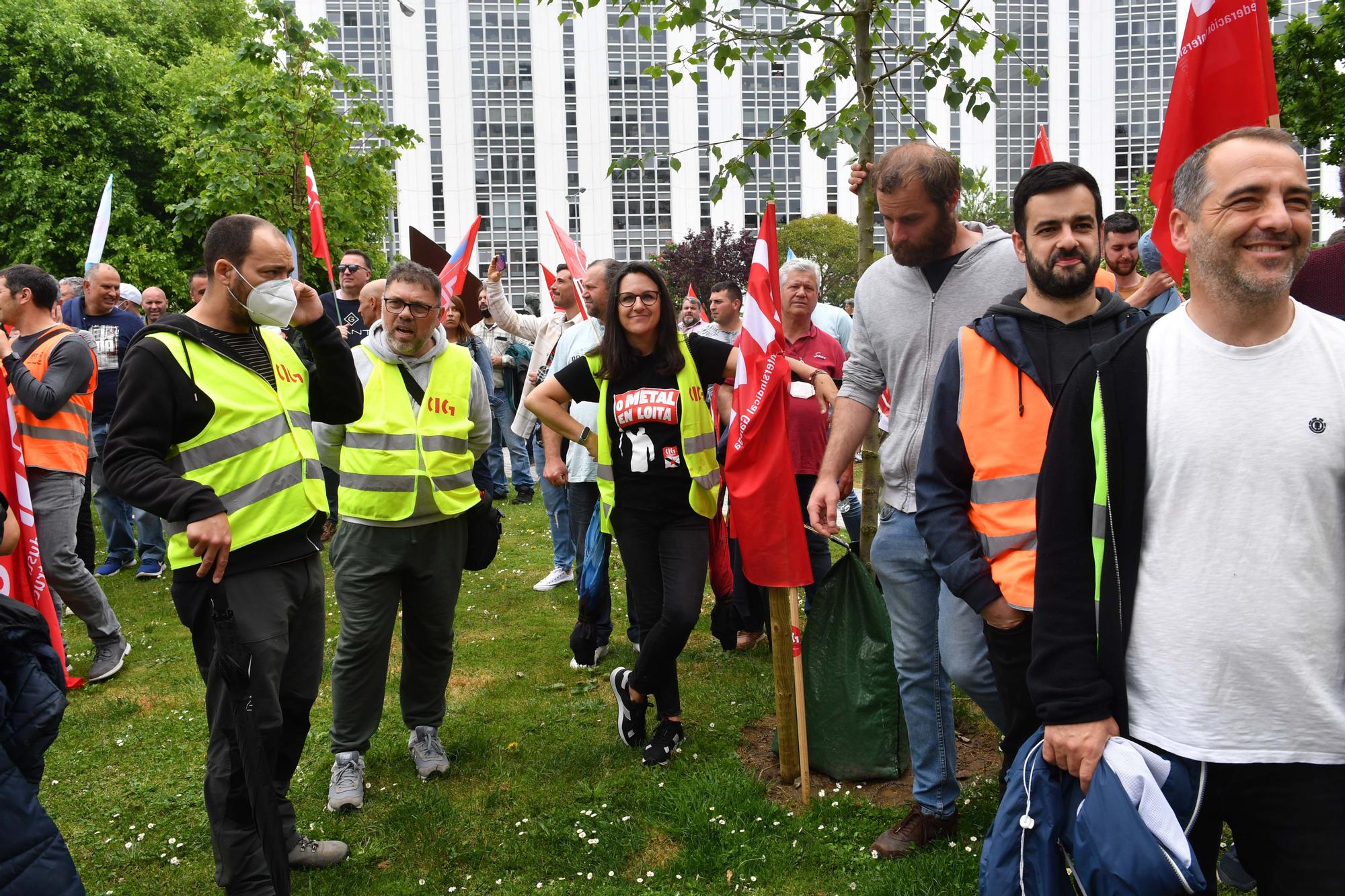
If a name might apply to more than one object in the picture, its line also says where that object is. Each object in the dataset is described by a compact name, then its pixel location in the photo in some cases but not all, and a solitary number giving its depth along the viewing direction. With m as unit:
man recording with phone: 8.17
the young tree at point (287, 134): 12.88
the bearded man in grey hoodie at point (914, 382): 3.77
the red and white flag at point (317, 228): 8.05
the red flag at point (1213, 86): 3.62
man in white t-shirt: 2.10
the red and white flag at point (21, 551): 4.80
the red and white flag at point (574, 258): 7.57
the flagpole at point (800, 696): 4.40
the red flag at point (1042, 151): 5.74
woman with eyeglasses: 4.86
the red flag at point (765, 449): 4.43
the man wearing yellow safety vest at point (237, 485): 3.41
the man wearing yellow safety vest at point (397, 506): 4.71
